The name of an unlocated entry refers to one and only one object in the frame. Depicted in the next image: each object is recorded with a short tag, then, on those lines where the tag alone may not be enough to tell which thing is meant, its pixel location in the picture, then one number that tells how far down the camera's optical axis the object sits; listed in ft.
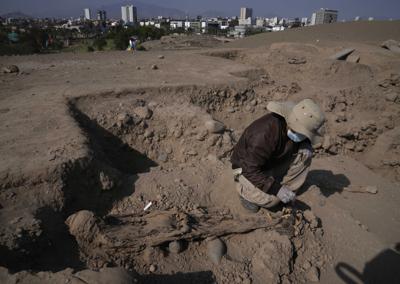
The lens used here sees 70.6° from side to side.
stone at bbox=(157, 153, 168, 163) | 15.14
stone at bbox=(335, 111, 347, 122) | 17.58
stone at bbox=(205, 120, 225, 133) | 14.99
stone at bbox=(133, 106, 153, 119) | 15.61
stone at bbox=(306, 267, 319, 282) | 8.23
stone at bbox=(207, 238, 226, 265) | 8.50
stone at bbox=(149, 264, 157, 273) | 8.12
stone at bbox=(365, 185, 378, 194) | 12.36
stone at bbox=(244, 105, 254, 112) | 20.34
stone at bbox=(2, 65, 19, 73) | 21.56
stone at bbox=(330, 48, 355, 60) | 24.97
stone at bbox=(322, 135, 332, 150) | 16.42
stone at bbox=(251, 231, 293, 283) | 8.10
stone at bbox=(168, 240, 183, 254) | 8.57
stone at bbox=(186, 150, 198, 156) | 15.08
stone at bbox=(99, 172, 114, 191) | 10.55
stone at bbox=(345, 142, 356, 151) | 16.79
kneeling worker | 8.23
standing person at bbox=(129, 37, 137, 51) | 41.24
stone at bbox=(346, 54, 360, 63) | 24.13
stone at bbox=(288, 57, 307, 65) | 25.43
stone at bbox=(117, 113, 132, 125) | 14.99
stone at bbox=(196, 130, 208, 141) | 15.10
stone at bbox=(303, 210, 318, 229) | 9.23
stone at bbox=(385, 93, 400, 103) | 17.48
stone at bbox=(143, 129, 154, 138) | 15.28
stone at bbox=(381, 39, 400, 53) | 28.19
